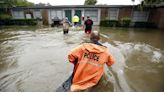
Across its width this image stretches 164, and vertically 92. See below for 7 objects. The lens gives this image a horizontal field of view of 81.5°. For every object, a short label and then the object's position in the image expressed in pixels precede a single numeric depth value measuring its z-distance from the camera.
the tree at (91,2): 22.34
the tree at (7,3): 12.11
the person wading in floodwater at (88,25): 7.09
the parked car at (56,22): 12.21
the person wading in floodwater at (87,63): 1.78
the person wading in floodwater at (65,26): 7.07
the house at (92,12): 12.62
